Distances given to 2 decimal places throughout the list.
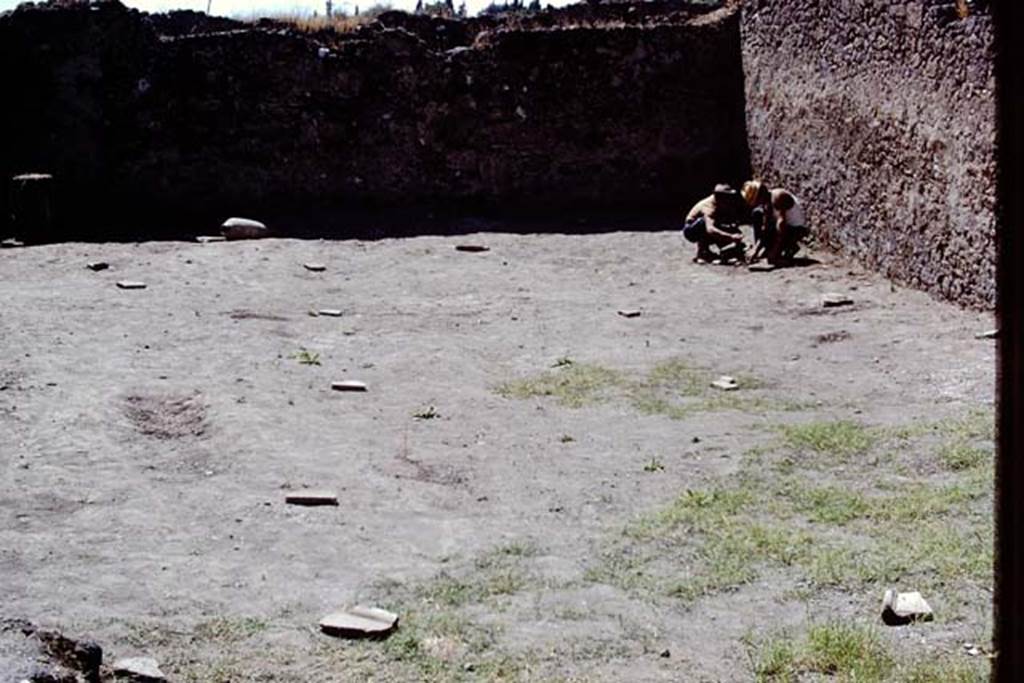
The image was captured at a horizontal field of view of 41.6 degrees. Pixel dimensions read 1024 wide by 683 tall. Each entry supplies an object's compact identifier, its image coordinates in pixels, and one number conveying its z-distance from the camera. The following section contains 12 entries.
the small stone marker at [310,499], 5.44
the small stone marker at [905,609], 4.05
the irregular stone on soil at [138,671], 3.70
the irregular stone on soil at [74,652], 3.55
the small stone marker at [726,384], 7.52
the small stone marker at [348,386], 7.60
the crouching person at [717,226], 11.78
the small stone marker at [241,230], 13.17
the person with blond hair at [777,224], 11.38
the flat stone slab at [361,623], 4.05
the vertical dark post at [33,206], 13.20
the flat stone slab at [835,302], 9.72
